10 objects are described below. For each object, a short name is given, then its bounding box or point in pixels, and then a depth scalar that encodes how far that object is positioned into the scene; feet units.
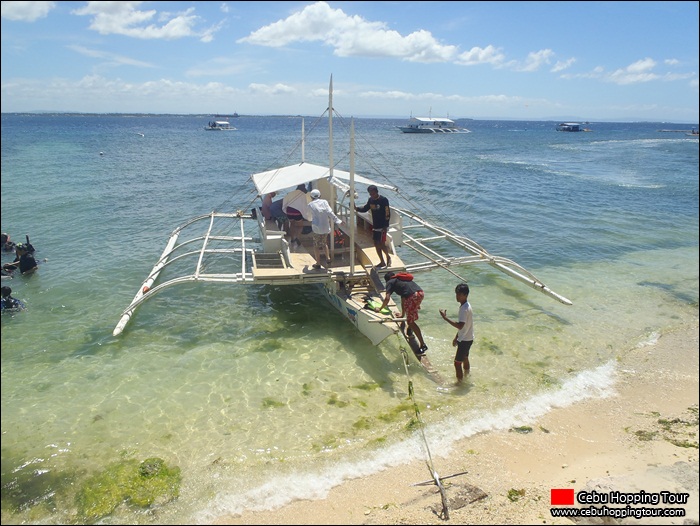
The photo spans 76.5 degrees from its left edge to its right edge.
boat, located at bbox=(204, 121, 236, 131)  404.77
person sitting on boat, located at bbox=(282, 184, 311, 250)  44.24
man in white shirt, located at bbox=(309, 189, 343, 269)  36.94
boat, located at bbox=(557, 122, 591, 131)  431.02
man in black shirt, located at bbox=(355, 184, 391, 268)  36.40
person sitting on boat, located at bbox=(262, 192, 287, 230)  47.62
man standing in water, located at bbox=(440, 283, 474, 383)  27.84
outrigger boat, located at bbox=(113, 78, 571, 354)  35.40
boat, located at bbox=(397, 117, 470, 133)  365.38
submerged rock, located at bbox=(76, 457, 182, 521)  21.81
